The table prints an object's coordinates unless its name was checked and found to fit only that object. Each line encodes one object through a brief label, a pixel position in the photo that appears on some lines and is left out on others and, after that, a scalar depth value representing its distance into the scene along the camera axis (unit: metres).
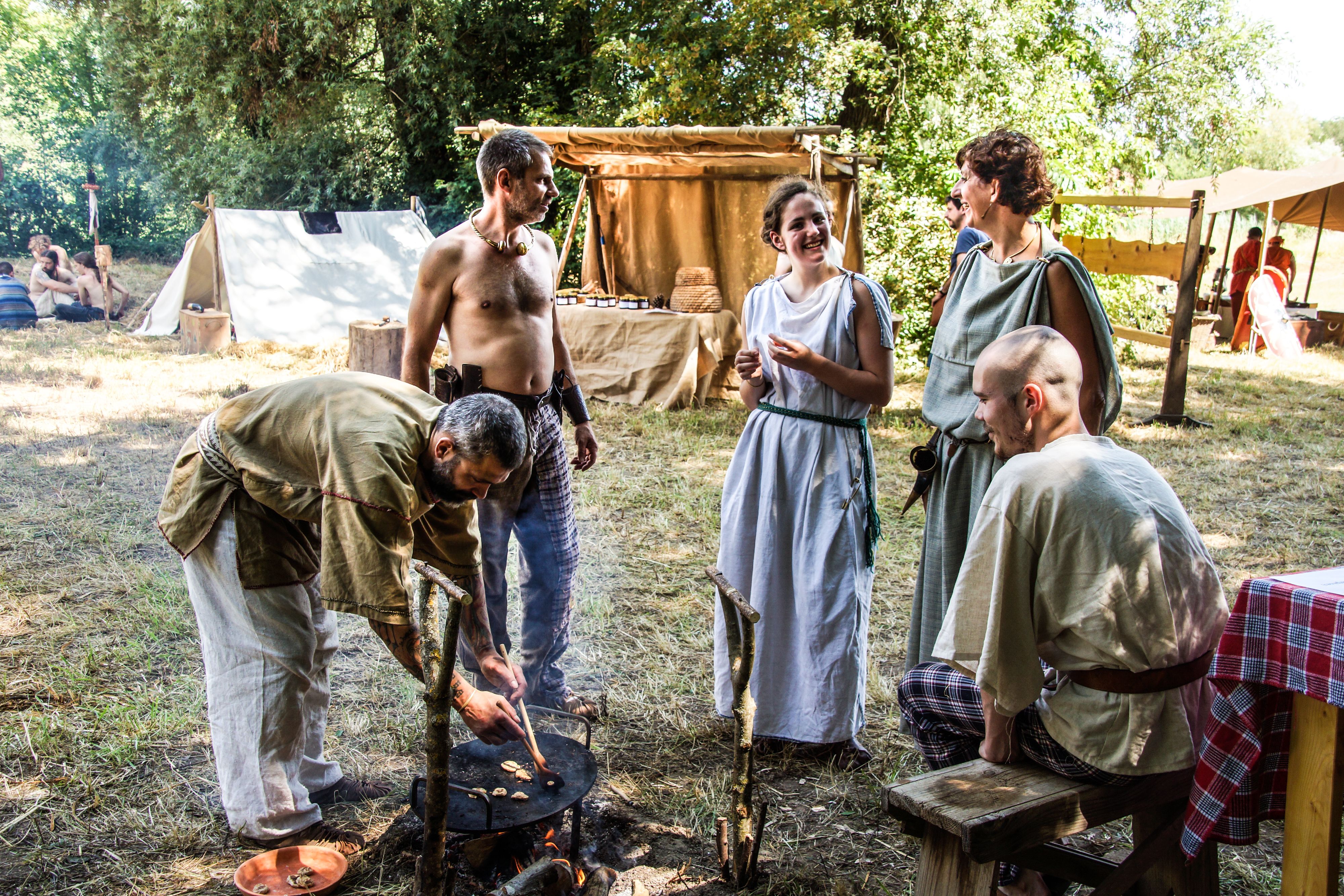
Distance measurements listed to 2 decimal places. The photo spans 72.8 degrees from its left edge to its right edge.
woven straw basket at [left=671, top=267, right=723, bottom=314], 8.87
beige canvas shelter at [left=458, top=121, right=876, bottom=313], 8.18
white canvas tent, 11.48
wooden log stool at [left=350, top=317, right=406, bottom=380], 8.35
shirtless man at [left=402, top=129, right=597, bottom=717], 2.99
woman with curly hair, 2.49
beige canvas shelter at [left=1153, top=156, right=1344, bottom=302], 12.95
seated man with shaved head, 1.80
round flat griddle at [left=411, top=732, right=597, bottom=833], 2.20
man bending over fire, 2.02
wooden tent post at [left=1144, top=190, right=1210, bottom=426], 7.86
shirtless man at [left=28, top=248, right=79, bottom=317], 12.64
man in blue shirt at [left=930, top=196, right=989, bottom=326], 3.09
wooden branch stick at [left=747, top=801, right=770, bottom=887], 2.32
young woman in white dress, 2.89
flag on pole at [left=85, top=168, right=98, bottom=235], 12.45
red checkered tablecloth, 1.64
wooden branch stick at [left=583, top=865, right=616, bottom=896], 2.25
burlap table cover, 8.40
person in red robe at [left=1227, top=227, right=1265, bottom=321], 13.59
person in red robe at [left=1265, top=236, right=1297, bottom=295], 14.00
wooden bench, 1.75
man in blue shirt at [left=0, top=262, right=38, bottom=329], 11.78
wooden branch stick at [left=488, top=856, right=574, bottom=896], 2.06
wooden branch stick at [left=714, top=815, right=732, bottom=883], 2.42
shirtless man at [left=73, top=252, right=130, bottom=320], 12.87
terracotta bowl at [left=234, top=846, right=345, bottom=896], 2.31
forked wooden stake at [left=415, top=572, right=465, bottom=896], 1.84
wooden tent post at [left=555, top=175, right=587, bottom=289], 9.25
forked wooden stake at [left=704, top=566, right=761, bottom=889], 2.08
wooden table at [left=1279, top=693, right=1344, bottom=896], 1.74
